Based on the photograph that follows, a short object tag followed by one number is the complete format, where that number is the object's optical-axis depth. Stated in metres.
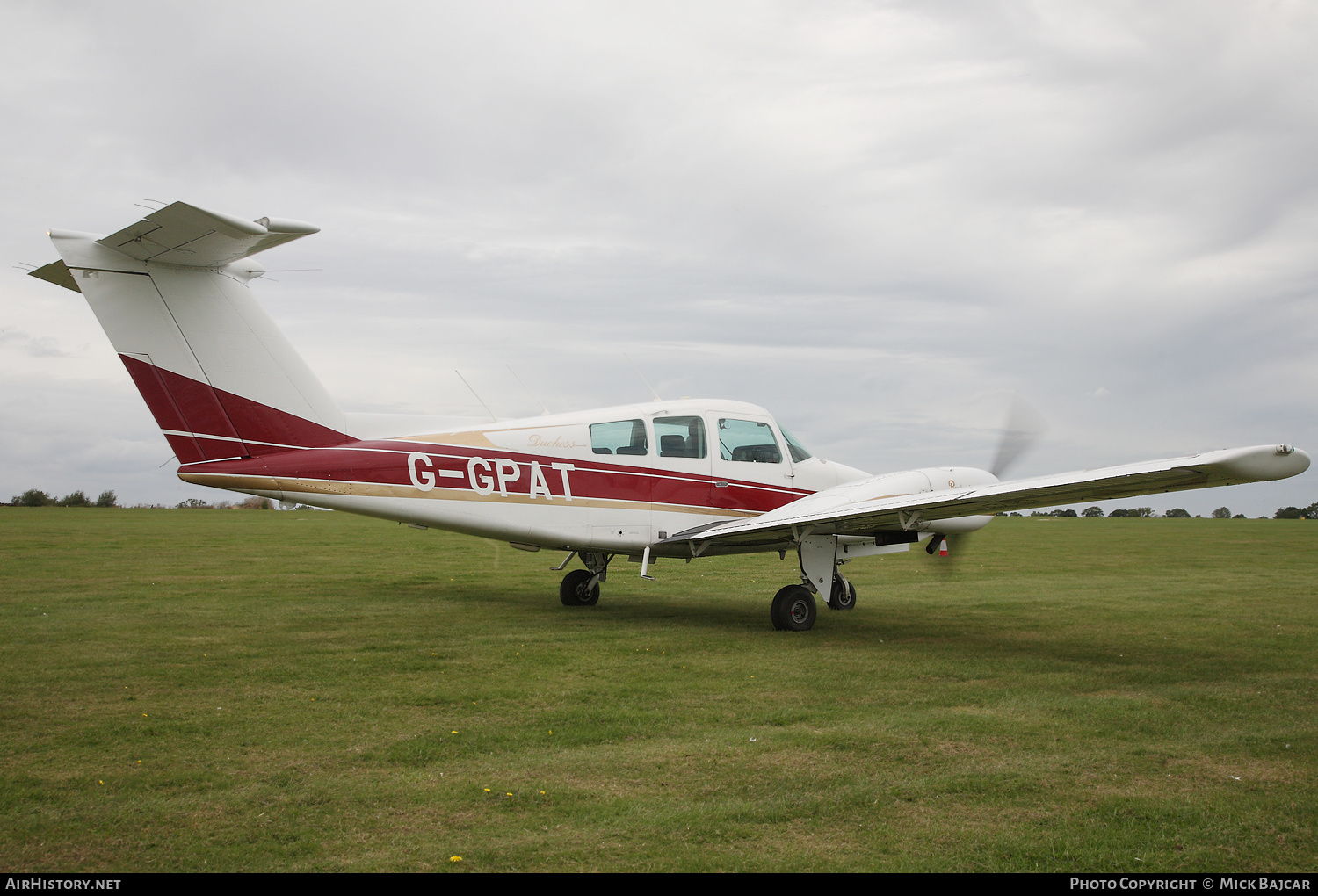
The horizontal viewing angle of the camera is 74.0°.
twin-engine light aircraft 9.55
